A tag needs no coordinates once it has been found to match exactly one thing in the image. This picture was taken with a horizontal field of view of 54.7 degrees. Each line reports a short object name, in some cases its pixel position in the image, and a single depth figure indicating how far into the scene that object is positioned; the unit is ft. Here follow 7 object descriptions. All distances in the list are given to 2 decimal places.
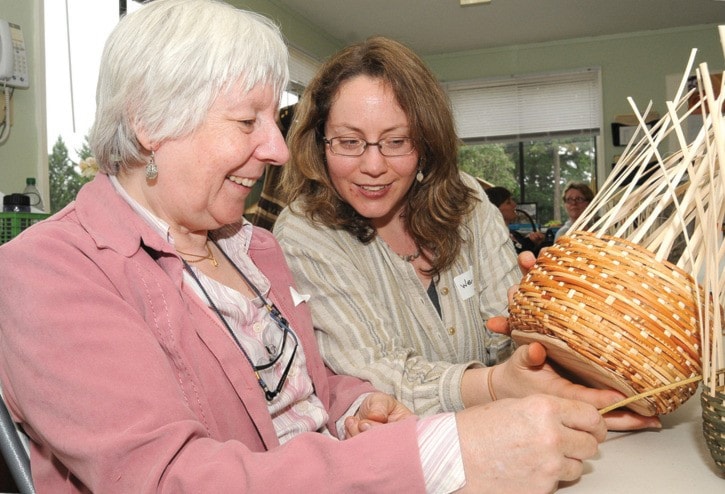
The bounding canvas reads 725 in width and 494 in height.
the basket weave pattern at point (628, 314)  2.30
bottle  10.05
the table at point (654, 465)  2.36
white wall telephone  9.89
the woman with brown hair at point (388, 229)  4.50
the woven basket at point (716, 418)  2.26
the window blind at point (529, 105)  24.80
